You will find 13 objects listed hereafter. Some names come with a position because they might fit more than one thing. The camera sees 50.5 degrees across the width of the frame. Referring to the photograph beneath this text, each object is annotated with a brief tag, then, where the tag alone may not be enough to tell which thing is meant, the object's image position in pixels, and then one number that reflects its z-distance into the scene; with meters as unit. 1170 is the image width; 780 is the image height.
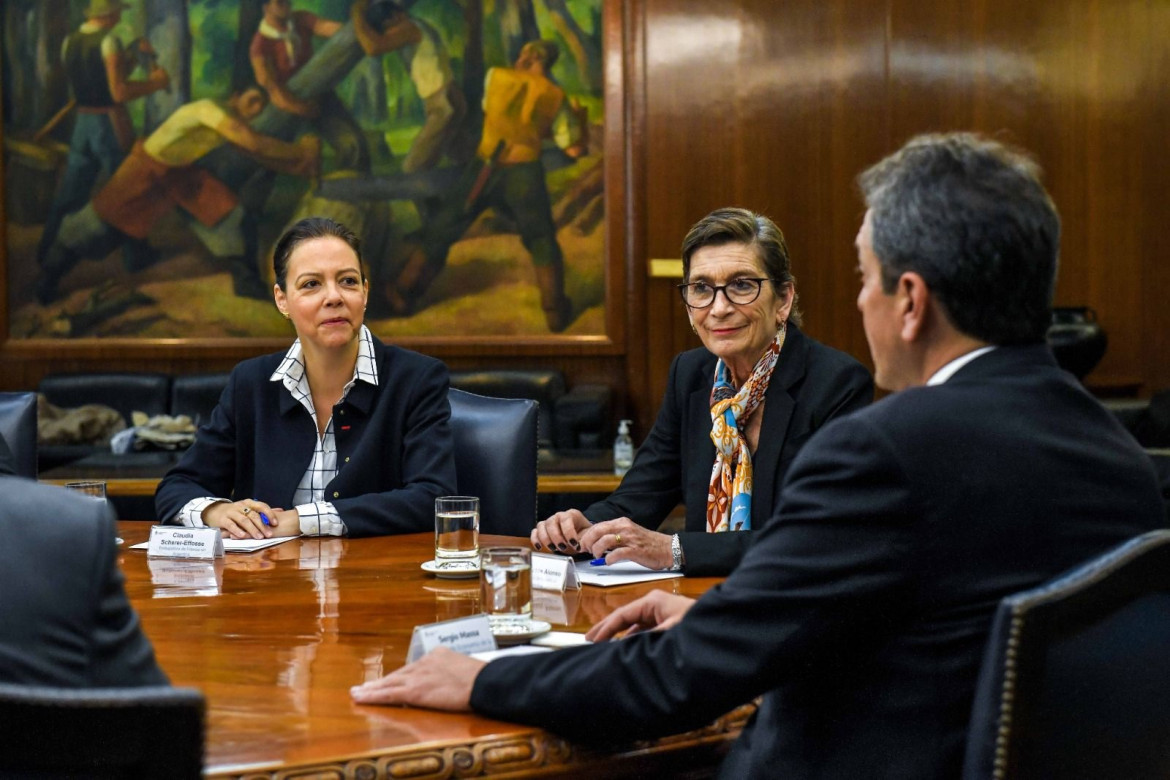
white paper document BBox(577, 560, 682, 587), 2.16
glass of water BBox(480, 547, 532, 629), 1.75
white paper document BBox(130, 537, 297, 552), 2.54
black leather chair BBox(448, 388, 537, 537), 3.00
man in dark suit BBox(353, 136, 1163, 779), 1.28
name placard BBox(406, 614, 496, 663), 1.57
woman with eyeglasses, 2.67
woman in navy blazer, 2.97
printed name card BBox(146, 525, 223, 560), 2.45
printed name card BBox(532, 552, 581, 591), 2.08
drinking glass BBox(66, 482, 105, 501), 2.52
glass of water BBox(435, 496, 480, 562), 2.28
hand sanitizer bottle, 5.22
